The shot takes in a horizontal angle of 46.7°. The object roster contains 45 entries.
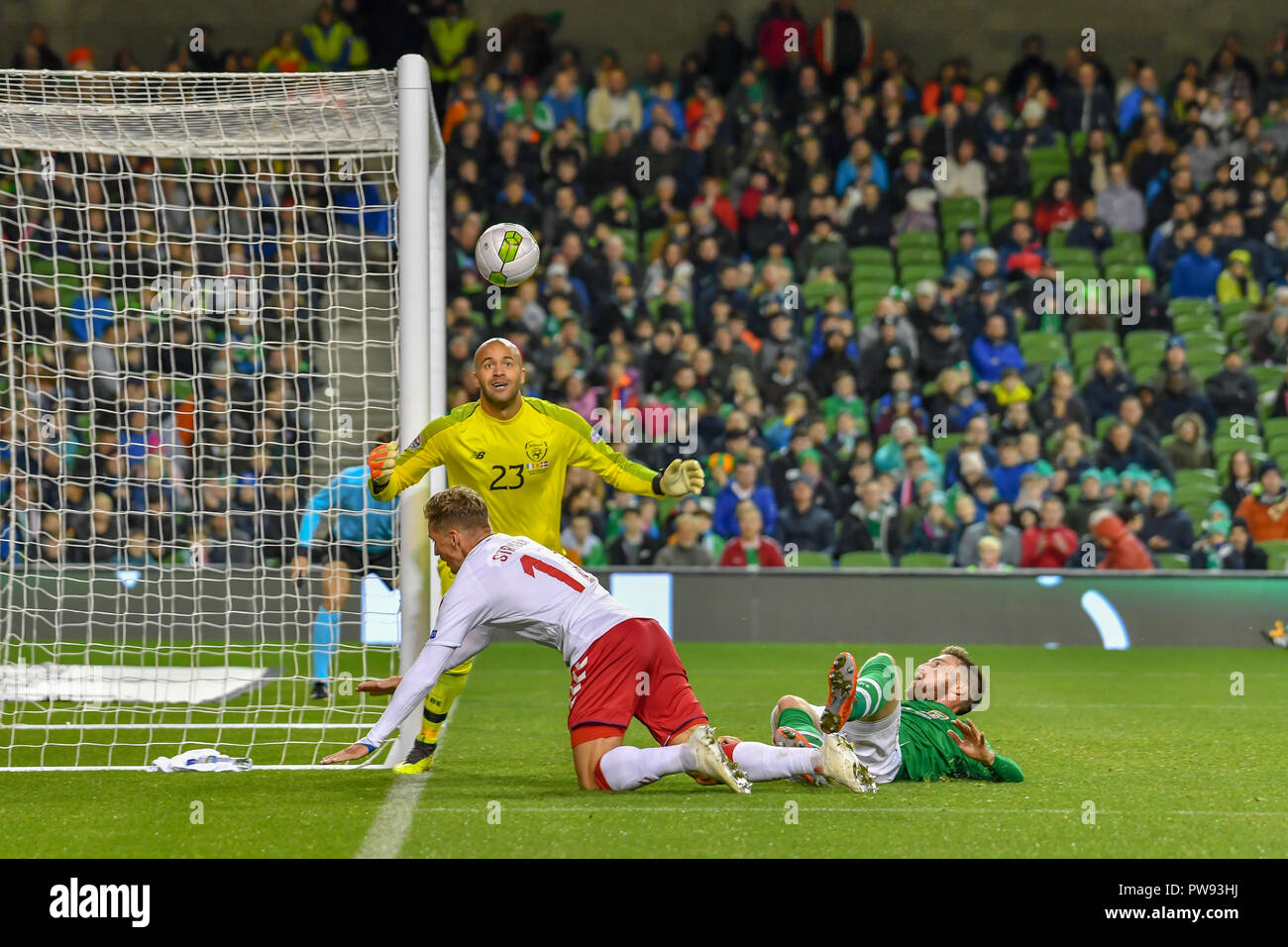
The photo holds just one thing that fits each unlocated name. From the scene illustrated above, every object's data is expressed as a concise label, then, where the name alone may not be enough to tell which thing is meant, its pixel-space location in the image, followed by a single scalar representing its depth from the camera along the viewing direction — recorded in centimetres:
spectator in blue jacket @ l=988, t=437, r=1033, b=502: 1313
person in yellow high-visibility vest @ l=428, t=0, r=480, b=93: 1614
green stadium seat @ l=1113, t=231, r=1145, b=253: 1557
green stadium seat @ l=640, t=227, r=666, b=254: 1496
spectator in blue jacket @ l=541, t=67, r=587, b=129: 1585
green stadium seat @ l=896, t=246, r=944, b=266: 1541
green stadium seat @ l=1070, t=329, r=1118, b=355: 1470
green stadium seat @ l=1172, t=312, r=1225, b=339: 1472
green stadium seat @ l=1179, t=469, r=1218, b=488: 1336
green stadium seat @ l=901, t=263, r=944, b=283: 1523
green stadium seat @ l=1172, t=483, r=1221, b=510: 1330
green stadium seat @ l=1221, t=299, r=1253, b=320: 1475
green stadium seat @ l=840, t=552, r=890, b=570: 1244
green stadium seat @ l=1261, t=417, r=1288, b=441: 1378
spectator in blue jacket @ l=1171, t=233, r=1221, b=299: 1499
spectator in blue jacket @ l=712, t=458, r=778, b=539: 1270
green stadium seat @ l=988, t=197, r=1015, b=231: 1573
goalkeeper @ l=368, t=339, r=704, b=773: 629
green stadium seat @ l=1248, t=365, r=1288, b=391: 1416
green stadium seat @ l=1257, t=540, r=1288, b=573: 1233
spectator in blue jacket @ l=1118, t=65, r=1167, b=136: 1630
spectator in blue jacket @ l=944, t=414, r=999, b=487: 1322
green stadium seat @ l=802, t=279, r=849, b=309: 1474
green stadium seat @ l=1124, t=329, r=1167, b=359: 1459
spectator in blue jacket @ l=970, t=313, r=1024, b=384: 1404
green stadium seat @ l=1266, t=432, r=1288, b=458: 1372
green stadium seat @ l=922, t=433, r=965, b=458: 1348
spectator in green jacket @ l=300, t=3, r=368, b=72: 1602
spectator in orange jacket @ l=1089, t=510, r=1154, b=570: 1223
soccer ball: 678
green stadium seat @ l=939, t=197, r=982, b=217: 1580
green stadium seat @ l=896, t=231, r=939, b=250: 1553
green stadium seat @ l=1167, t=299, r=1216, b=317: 1486
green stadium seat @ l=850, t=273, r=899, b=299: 1507
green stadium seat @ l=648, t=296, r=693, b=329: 1430
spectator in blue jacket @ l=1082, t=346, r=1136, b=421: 1376
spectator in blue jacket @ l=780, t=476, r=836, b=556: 1257
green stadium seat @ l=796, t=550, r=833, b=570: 1236
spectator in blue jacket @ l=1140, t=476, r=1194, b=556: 1247
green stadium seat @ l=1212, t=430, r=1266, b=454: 1374
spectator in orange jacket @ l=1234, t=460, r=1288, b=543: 1262
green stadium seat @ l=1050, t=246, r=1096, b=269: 1530
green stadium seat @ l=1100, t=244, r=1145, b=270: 1548
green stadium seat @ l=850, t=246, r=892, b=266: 1534
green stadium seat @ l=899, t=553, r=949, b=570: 1253
